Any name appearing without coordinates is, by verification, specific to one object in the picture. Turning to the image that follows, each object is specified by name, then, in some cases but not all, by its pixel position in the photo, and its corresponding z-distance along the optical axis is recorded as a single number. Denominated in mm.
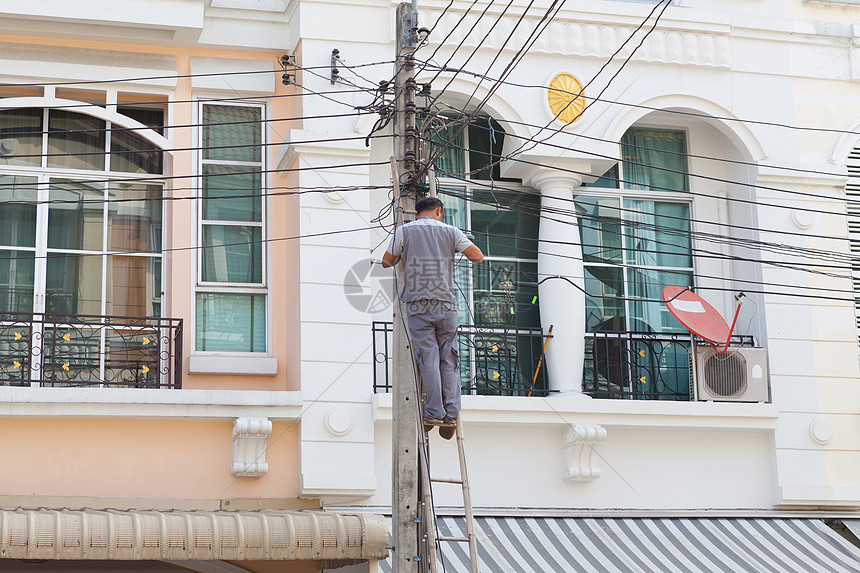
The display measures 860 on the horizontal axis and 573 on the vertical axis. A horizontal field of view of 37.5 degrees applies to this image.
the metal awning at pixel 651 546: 11047
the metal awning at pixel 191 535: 9594
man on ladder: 8945
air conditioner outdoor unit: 12430
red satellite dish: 12258
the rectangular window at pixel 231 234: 12219
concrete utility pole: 8766
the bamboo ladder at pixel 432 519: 8617
